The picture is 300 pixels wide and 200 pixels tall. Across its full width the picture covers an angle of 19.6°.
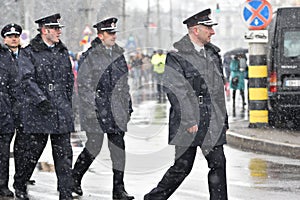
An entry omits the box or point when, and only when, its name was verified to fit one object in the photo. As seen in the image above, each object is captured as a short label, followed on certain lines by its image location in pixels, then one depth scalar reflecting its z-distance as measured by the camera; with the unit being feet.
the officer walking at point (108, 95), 29.78
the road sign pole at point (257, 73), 52.34
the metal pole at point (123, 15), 200.85
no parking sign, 51.70
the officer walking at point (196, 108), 24.70
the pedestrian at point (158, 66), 109.13
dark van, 55.16
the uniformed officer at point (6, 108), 31.09
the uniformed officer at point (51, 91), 27.40
